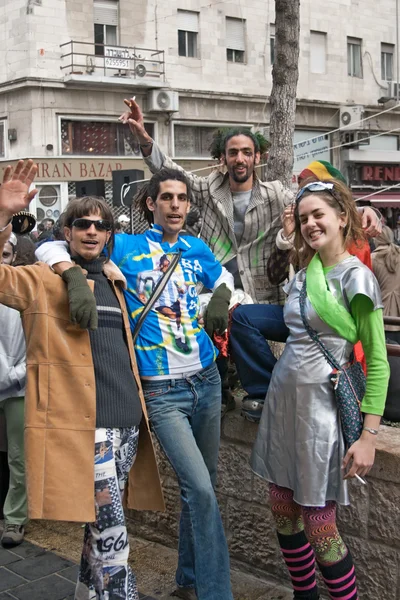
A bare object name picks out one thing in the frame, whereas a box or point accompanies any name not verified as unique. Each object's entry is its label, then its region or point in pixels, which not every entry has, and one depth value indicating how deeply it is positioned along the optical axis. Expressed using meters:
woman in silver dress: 3.12
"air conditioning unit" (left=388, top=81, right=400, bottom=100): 30.81
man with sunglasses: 3.25
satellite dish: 25.11
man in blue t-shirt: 3.55
